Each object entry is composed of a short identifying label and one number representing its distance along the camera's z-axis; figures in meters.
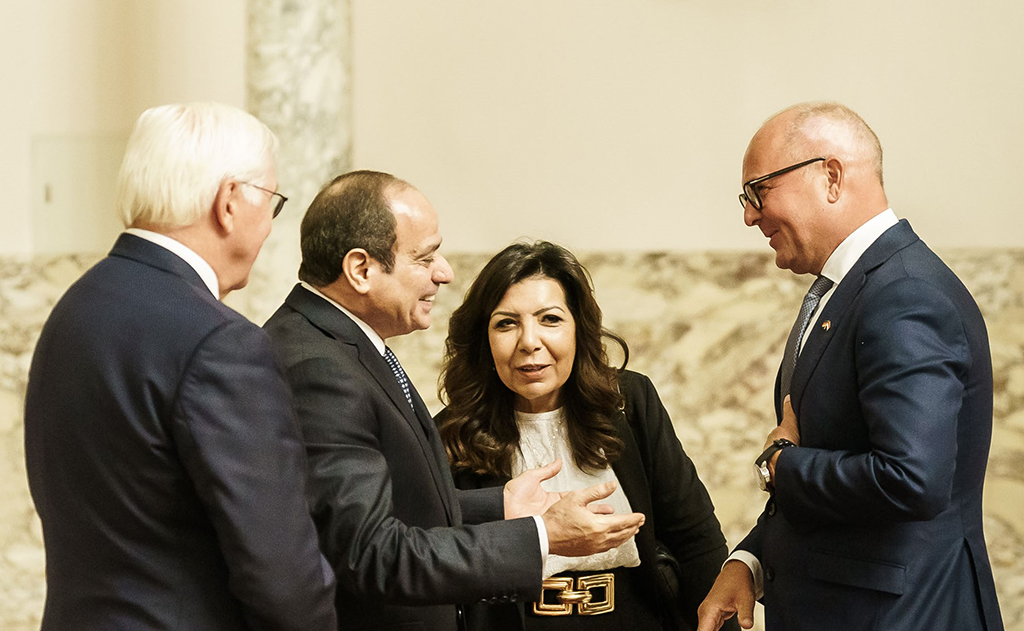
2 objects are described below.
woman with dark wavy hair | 3.58
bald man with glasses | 2.61
